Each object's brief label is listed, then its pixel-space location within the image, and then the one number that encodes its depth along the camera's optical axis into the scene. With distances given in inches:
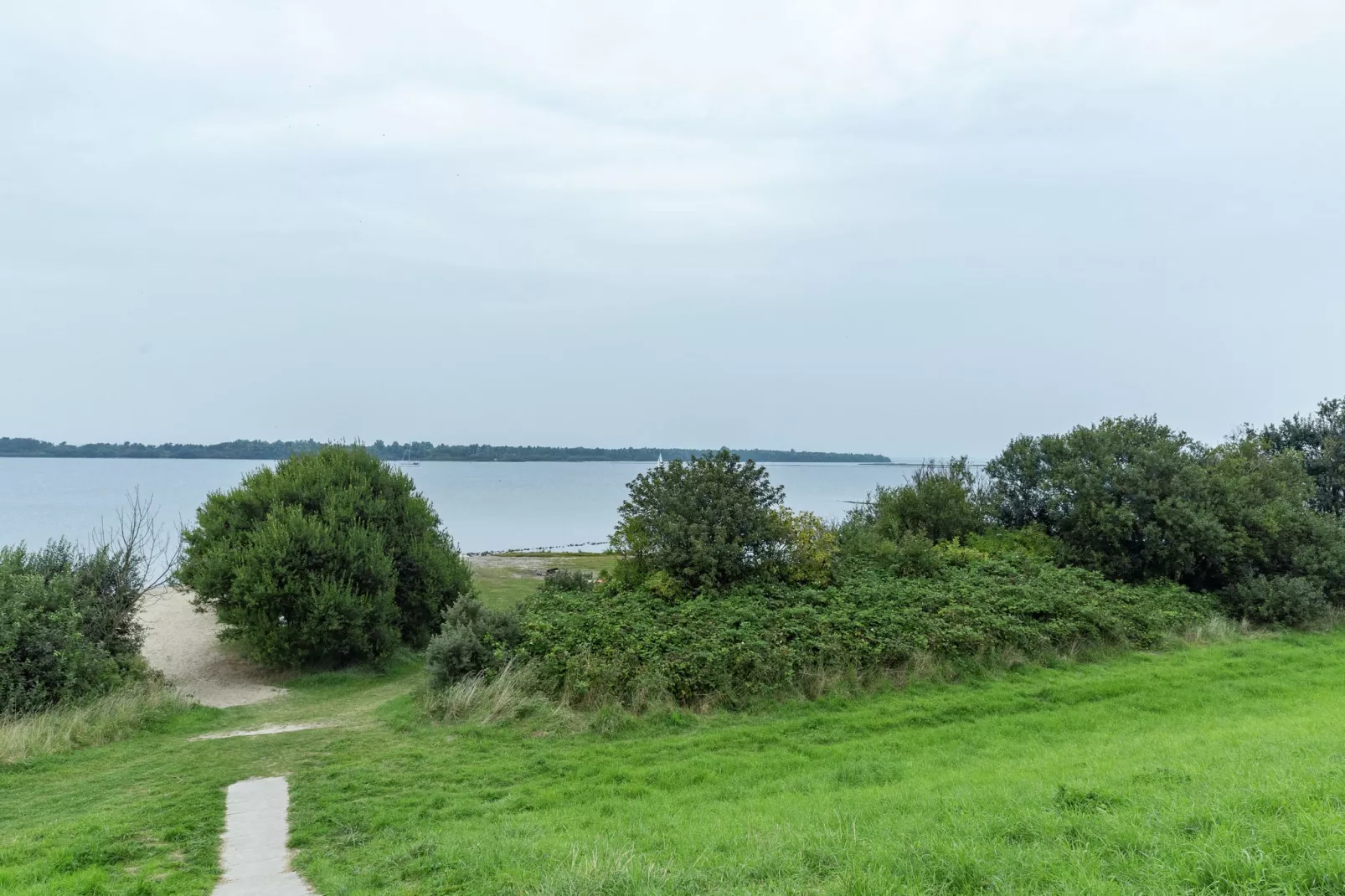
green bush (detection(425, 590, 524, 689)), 446.3
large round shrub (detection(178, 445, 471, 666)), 578.9
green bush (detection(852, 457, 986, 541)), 758.5
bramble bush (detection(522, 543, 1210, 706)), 420.5
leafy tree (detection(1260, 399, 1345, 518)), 898.7
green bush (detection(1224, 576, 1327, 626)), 619.8
